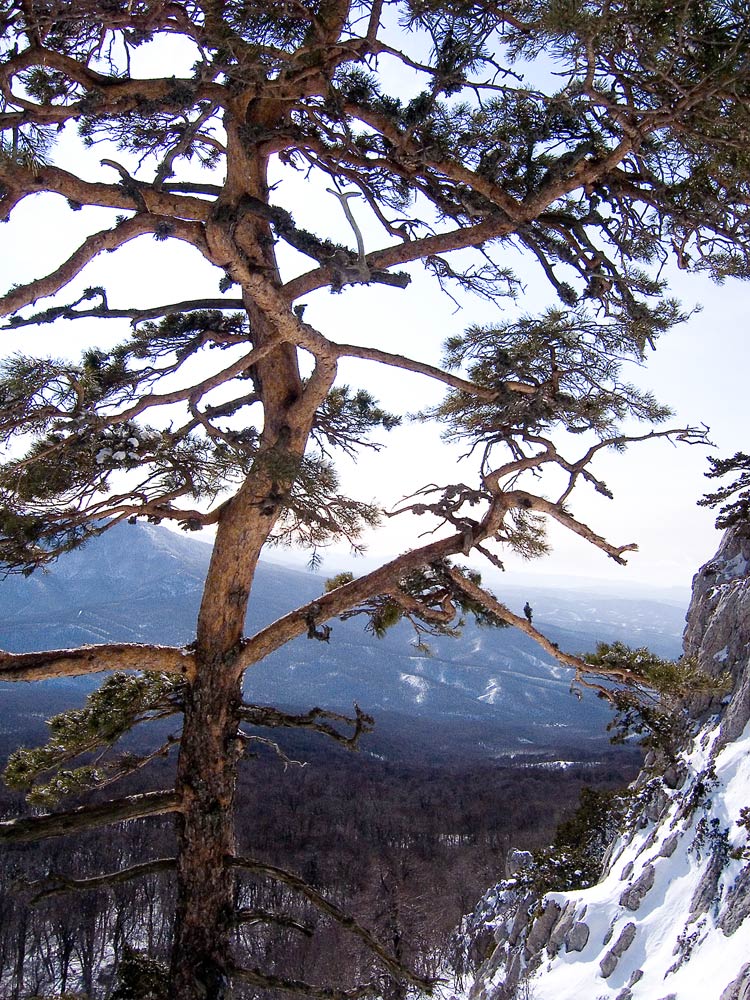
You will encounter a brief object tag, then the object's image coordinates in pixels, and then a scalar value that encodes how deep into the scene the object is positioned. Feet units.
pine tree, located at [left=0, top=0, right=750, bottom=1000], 9.48
